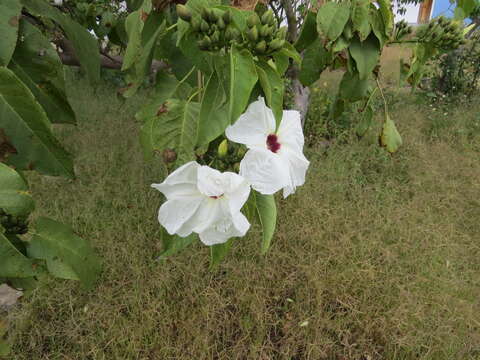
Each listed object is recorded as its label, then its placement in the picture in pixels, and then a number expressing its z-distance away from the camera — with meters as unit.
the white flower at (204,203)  0.50
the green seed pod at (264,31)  0.53
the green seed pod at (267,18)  0.55
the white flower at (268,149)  0.51
